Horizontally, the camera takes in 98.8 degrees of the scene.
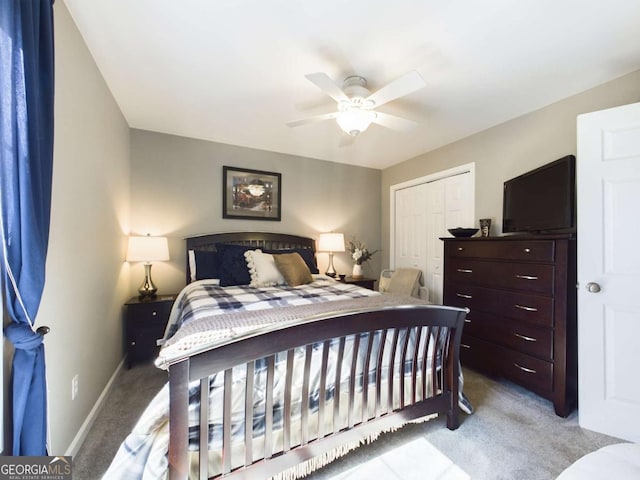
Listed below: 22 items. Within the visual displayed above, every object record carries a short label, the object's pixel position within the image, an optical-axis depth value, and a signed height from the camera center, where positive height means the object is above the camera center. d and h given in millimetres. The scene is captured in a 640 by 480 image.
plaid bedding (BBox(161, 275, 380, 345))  1831 -447
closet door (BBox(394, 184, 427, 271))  3809 +194
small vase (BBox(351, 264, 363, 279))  3941 -436
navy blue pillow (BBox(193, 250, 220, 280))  3010 -268
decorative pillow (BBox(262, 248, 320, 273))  3502 -210
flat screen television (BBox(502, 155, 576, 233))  2035 +338
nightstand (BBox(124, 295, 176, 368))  2574 -805
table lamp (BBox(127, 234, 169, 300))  2660 -111
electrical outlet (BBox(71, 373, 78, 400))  1542 -836
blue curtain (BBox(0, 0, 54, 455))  946 +143
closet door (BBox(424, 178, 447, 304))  3500 +77
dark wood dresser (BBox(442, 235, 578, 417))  1918 -544
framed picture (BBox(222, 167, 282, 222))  3438 +608
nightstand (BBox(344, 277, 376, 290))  3631 -545
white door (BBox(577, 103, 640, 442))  1673 -194
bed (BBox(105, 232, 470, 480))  1029 -685
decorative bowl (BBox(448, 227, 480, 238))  2768 +91
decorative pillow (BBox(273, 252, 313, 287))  2746 -292
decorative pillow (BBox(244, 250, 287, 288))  2734 -307
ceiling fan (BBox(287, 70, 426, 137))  1686 +959
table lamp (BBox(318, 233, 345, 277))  3729 -30
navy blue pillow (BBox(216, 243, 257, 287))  2791 -264
